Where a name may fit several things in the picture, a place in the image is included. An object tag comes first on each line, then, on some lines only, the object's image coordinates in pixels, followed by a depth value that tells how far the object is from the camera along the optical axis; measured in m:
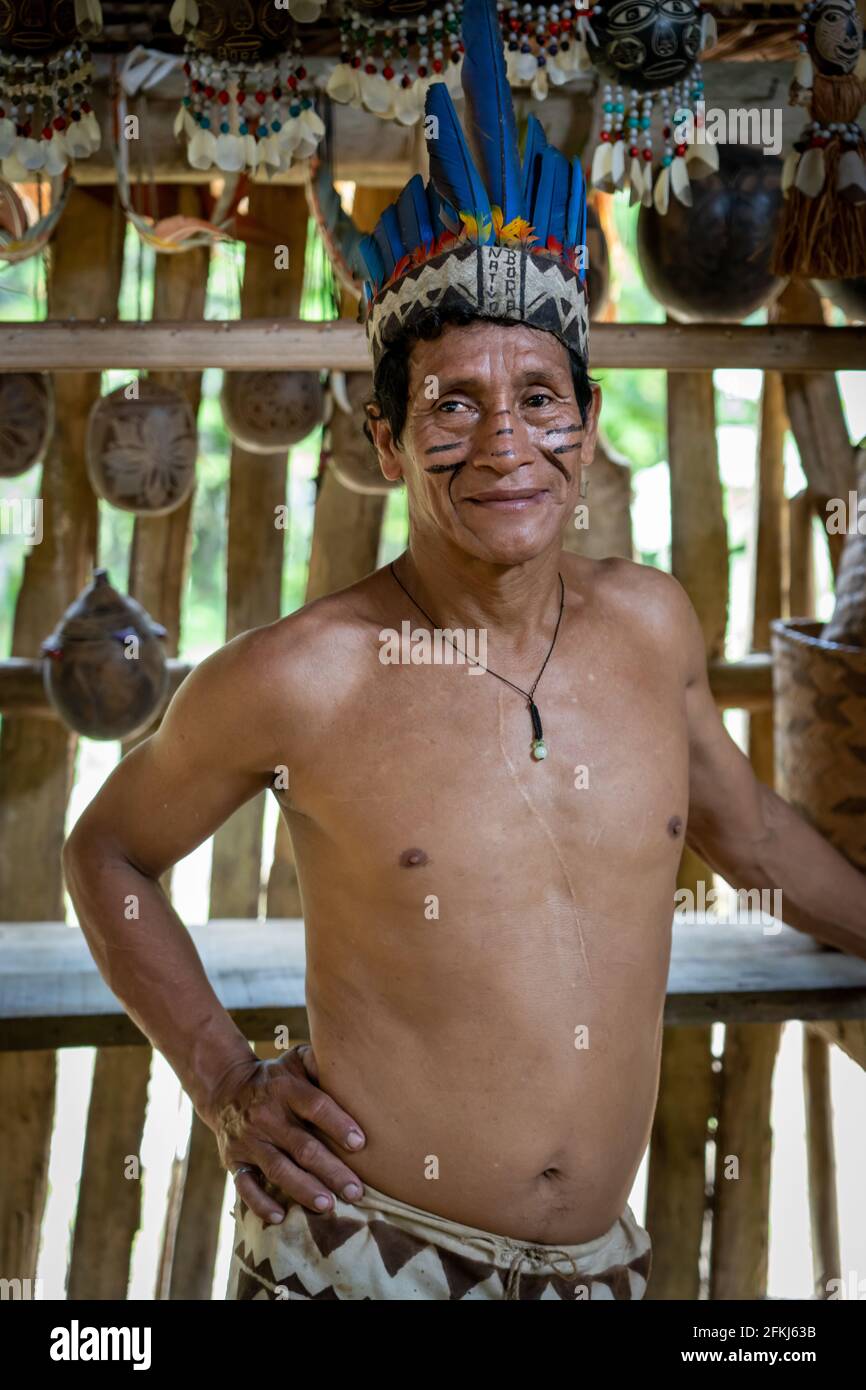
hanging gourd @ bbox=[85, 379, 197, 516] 2.66
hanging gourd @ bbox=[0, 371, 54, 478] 2.59
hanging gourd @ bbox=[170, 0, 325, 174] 2.21
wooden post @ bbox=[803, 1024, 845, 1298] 3.24
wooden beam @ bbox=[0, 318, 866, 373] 2.34
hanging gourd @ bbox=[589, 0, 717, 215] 2.14
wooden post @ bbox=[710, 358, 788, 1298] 3.17
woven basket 2.31
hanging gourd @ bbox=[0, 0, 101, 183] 2.20
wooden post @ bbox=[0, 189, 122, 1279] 3.01
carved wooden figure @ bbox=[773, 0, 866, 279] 2.13
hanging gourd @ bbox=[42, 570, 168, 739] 2.68
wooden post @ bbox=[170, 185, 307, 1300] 2.97
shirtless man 1.69
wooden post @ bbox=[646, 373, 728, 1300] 3.11
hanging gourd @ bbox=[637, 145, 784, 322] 2.48
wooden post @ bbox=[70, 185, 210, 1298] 3.01
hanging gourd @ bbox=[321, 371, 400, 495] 2.74
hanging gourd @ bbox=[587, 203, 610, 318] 2.60
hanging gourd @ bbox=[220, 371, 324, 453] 2.68
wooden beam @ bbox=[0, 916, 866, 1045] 2.37
